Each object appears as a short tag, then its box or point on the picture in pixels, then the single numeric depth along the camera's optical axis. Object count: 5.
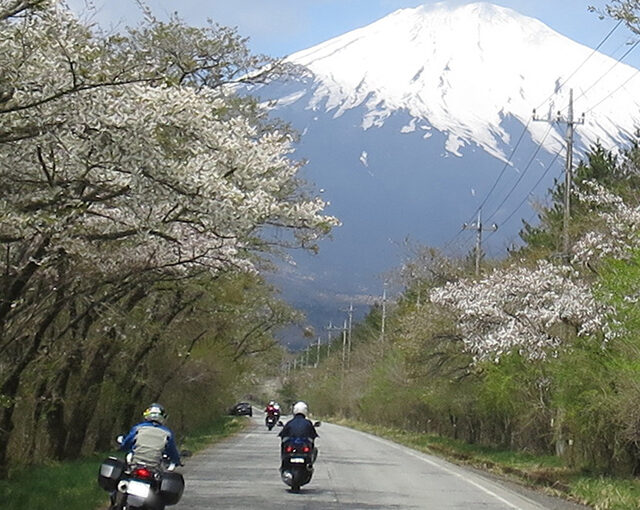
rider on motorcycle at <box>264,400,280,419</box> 67.60
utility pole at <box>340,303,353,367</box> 98.94
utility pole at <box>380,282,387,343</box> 79.78
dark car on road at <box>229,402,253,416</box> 103.95
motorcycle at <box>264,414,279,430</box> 61.08
